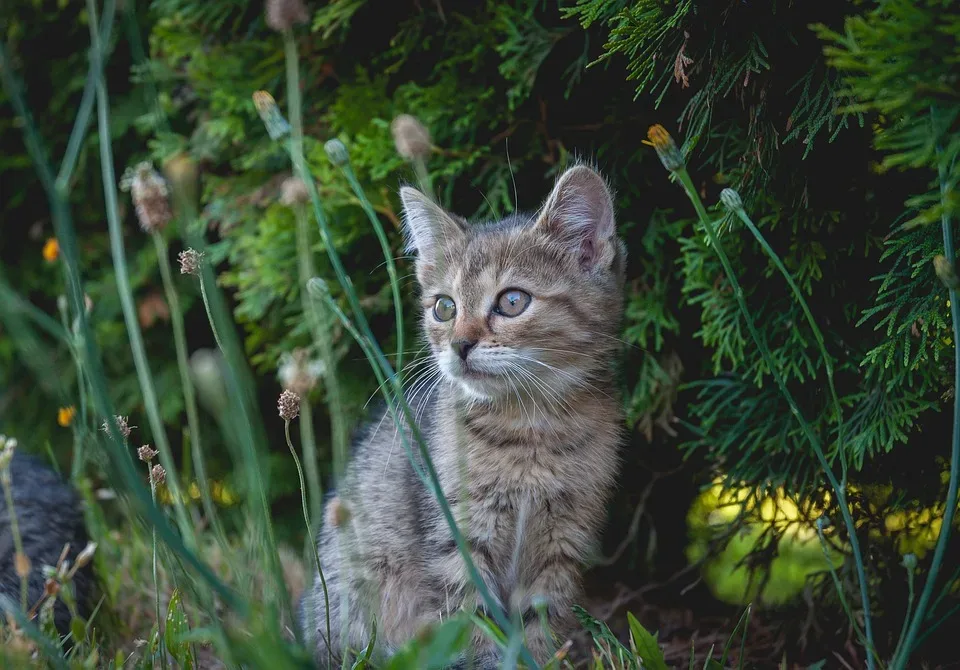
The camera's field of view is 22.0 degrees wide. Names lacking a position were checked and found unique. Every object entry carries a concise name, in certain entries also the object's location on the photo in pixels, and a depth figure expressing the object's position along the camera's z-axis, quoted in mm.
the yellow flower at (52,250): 1281
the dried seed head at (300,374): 996
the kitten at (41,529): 1130
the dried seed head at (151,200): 989
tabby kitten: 1121
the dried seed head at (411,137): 1001
